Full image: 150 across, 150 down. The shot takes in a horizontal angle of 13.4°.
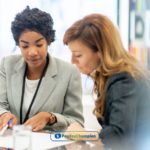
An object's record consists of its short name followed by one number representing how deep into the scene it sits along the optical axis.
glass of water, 2.40
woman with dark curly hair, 2.80
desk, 2.43
